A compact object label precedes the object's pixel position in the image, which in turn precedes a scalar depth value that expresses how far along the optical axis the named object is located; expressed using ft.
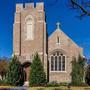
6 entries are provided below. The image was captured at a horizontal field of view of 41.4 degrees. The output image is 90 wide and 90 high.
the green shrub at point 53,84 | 52.12
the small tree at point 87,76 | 58.74
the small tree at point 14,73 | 55.42
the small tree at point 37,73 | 54.57
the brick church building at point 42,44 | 59.14
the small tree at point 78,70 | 56.17
